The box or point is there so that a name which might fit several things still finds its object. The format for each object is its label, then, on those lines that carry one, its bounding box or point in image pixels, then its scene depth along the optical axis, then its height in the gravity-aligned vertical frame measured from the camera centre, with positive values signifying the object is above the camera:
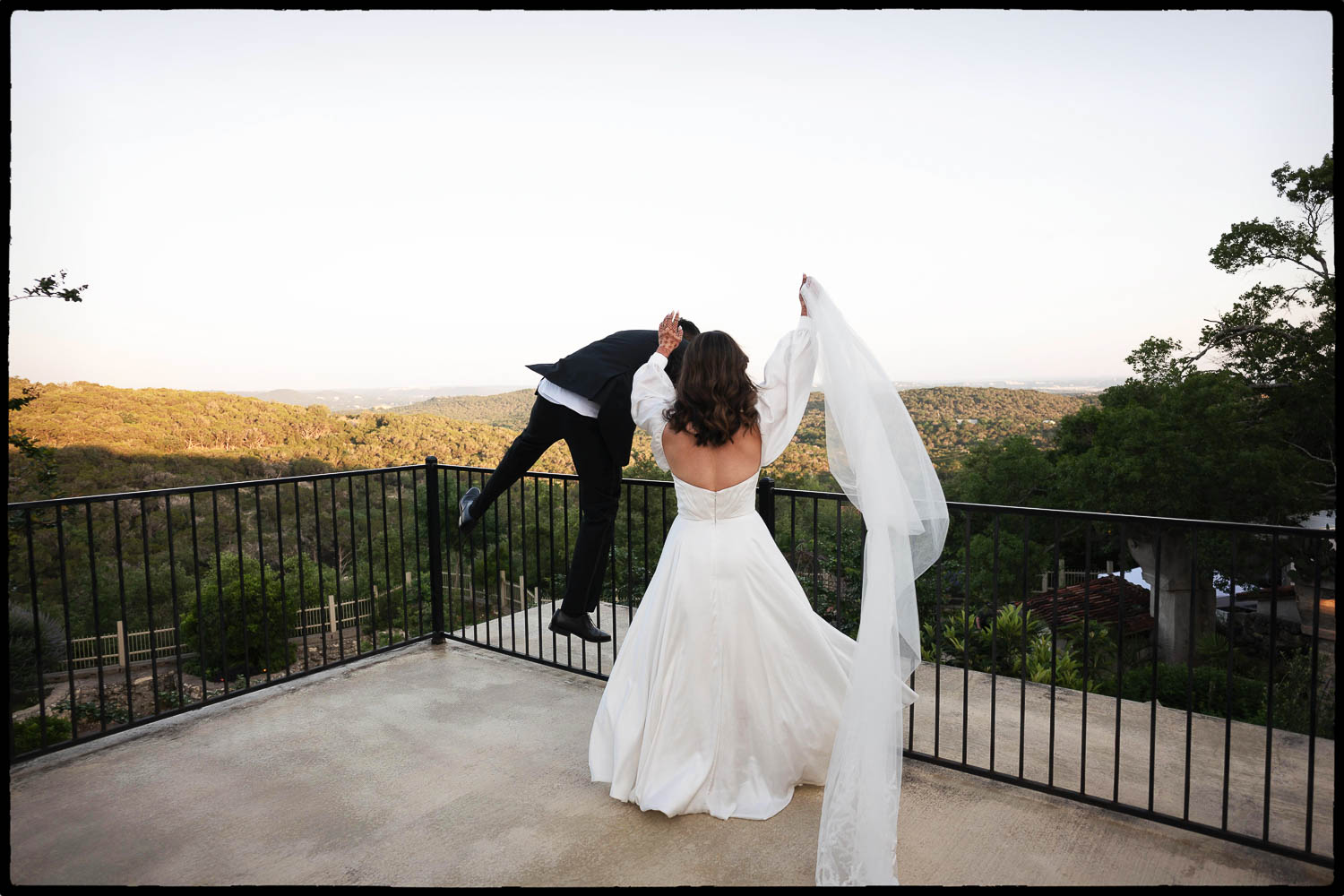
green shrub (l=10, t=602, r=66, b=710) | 9.88 -3.37
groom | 3.34 -0.11
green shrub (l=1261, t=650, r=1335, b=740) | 12.49 -5.39
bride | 2.52 -0.73
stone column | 21.67 -5.90
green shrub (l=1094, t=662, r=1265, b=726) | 14.47 -5.94
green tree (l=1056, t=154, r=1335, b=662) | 17.03 -0.05
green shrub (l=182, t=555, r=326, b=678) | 19.94 -5.82
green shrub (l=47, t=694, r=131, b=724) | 12.92 -5.55
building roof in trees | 22.17 -6.45
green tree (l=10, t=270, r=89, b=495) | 7.66 +0.21
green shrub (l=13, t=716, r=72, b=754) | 10.77 -4.75
